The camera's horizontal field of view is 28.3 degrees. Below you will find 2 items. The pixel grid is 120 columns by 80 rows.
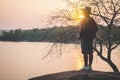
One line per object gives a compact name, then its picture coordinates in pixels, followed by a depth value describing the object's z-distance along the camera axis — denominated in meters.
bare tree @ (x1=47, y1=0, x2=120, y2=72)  14.15
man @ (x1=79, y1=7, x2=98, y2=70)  9.48
